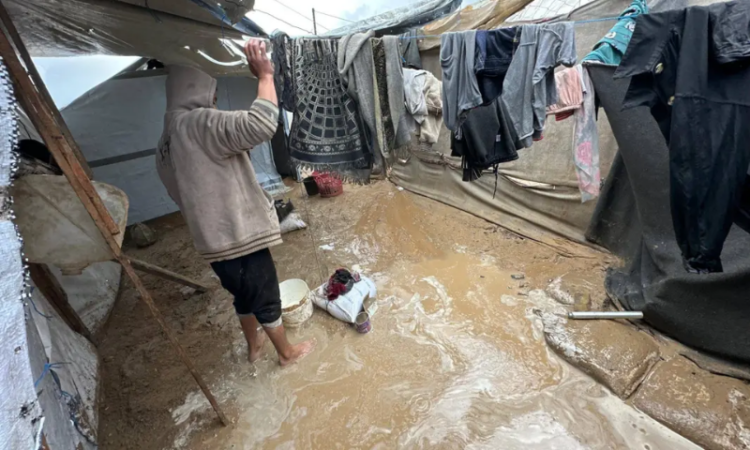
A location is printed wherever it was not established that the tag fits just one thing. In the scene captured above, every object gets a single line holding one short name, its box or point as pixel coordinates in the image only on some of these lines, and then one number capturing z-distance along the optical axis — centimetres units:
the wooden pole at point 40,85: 213
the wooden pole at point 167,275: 267
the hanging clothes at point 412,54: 398
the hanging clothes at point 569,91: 208
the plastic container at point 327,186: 545
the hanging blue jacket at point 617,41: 178
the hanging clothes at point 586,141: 214
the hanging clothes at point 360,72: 185
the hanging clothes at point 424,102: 204
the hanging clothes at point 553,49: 172
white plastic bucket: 262
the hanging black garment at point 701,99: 125
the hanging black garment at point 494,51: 183
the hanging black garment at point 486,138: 198
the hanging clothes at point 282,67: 184
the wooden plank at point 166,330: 145
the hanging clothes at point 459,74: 185
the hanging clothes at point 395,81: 190
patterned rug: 191
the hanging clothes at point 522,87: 177
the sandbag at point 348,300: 266
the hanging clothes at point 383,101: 191
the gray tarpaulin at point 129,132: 434
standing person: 152
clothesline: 183
